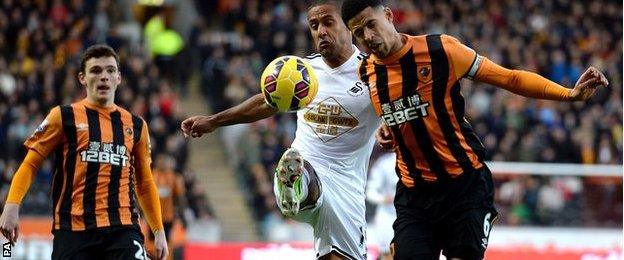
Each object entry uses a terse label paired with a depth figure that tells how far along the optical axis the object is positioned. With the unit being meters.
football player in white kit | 14.58
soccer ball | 14.03
